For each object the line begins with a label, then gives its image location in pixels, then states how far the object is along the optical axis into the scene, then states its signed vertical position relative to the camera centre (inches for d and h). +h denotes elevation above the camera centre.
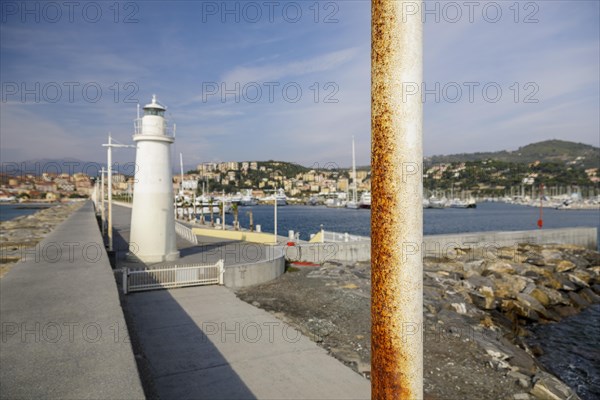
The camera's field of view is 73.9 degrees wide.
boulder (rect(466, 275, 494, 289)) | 749.9 -162.1
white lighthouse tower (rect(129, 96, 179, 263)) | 628.7 +15.8
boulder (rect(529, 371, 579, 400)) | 313.4 -155.6
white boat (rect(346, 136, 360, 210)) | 4877.0 -49.1
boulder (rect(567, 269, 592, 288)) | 899.4 -189.6
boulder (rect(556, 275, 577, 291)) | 844.2 -186.4
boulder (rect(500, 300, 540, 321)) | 662.5 -187.7
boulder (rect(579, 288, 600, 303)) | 828.6 -206.6
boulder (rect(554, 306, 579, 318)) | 714.1 -206.9
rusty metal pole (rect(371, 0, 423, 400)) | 66.1 -1.9
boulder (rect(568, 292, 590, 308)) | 781.3 -205.0
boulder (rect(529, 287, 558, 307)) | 729.0 -182.6
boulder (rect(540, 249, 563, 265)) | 1063.4 -163.9
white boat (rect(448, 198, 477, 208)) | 6323.8 -91.1
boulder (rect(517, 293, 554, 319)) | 673.6 -184.4
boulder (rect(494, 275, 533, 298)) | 721.8 -165.9
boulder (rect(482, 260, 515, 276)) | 880.4 -159.8
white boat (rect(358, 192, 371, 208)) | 5772.6 -47.0
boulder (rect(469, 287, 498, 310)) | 659.9 -171.5
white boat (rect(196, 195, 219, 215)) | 4121.1 -108.0
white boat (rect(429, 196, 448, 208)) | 6373.0 -76.0
